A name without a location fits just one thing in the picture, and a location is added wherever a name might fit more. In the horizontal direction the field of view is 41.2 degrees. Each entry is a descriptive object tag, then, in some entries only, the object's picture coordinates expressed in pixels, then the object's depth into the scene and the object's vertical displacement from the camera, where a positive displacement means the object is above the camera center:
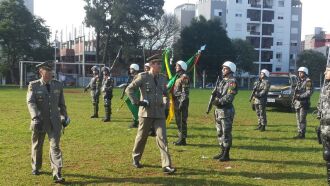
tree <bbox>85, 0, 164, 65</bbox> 59.09 +5.33
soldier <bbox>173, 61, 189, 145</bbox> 10.92 -0.91
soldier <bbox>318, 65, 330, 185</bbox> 7.08 -0.99
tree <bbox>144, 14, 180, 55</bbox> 65.25 +4.35
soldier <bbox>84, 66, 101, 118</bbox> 16.84 -1.04
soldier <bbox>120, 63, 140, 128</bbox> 14.12 -1.49
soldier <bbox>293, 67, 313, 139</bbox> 12.46 -1.03
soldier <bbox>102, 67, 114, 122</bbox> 15.98 -1.12
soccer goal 53.36 -2.31
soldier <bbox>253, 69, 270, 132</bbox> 14.30 -1.24
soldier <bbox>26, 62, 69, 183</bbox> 7.29 -0.87
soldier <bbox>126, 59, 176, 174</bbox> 7.99 -0.81
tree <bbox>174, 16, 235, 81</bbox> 66.19 +2.55
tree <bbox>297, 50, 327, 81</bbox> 76.25 -0.06
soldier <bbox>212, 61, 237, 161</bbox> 8.95 -0.86
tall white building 87.62 +7.61
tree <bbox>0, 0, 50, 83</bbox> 56.00 +3.51
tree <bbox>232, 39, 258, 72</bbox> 72.56 +1.03
